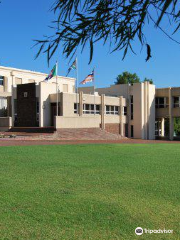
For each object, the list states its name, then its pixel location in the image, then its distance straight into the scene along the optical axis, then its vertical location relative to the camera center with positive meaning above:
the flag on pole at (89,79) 34.31 +3.69
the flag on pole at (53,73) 31.94 +4.08
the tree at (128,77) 70.56 +7.92
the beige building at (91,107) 34.91 +0.68
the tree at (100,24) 2.70 +0.80
